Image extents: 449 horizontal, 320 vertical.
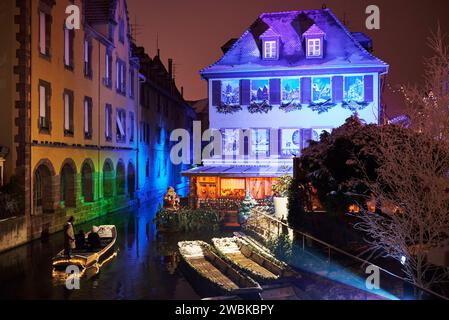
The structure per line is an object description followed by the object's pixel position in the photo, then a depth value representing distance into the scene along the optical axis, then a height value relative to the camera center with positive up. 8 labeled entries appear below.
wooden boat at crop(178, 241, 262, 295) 13.36 -3.65
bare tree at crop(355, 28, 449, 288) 11.86 -0.51
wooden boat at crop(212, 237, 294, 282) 15.12 -3.61
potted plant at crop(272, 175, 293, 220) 24.51 -2.03
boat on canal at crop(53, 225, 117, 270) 17.02 -3.60
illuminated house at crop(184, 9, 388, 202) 32.16 +4.26
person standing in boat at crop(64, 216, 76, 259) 17.23 -2.91
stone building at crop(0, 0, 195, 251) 23.48 +2.68
